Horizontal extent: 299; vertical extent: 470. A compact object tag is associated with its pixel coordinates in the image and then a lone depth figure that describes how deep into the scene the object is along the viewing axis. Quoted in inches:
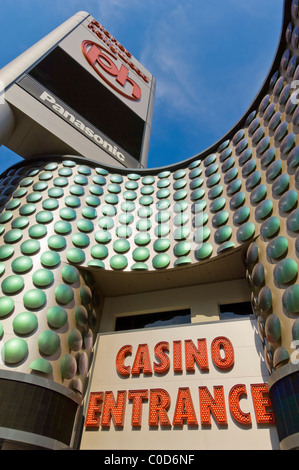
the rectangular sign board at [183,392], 480.7
